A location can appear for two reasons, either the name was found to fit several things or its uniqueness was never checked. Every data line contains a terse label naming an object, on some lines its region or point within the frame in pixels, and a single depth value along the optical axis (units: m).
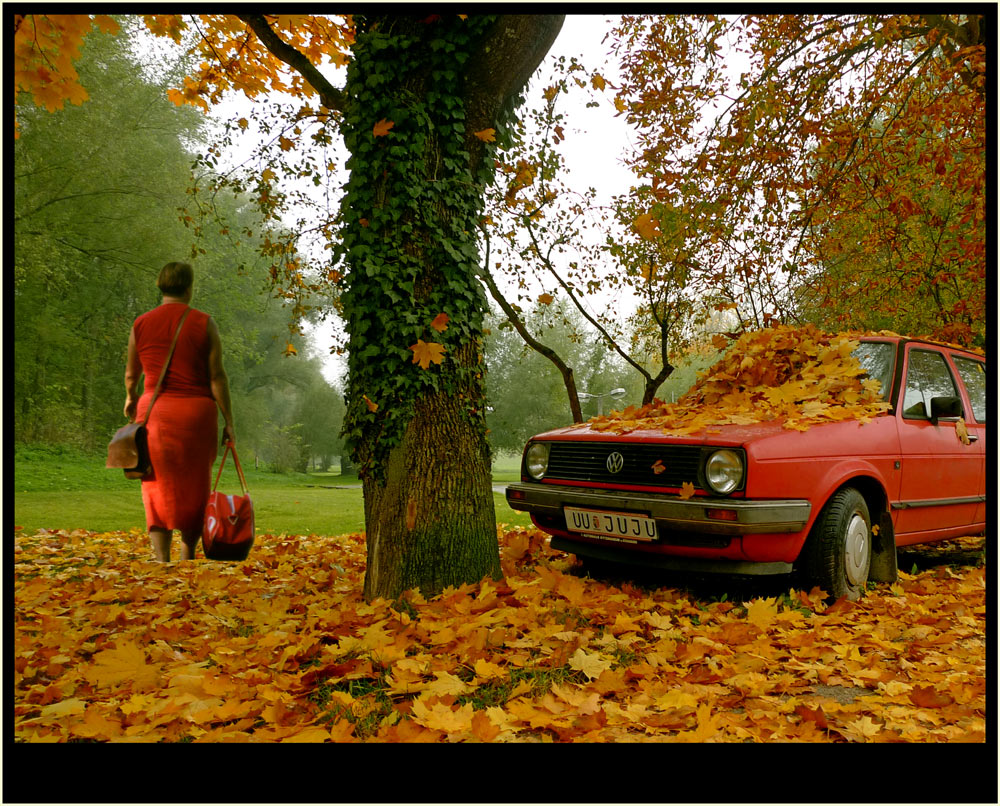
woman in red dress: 3.07
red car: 3.44
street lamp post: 9.58
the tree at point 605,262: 6.06
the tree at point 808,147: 5.89
